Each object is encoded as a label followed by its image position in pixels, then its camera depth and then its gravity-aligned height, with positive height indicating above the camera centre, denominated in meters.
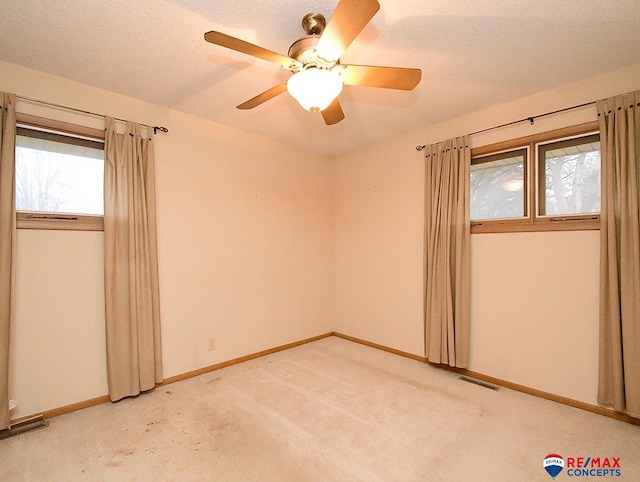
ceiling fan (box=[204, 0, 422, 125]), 1.26 +0.92
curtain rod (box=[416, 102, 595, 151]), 2.43 +1.07
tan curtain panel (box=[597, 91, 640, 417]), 2.12 -0.11
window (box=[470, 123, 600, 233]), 2.44 +0.51
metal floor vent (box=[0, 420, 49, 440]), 2.02 -1.26
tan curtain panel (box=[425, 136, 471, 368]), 2.96 -0.11
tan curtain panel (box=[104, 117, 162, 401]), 2.46 -0.18
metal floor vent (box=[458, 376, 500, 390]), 2.74 -1.31
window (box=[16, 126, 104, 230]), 2.25 +0.50
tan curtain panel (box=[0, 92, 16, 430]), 2.03 +0.08
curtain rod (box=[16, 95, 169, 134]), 2.21 +1.06
